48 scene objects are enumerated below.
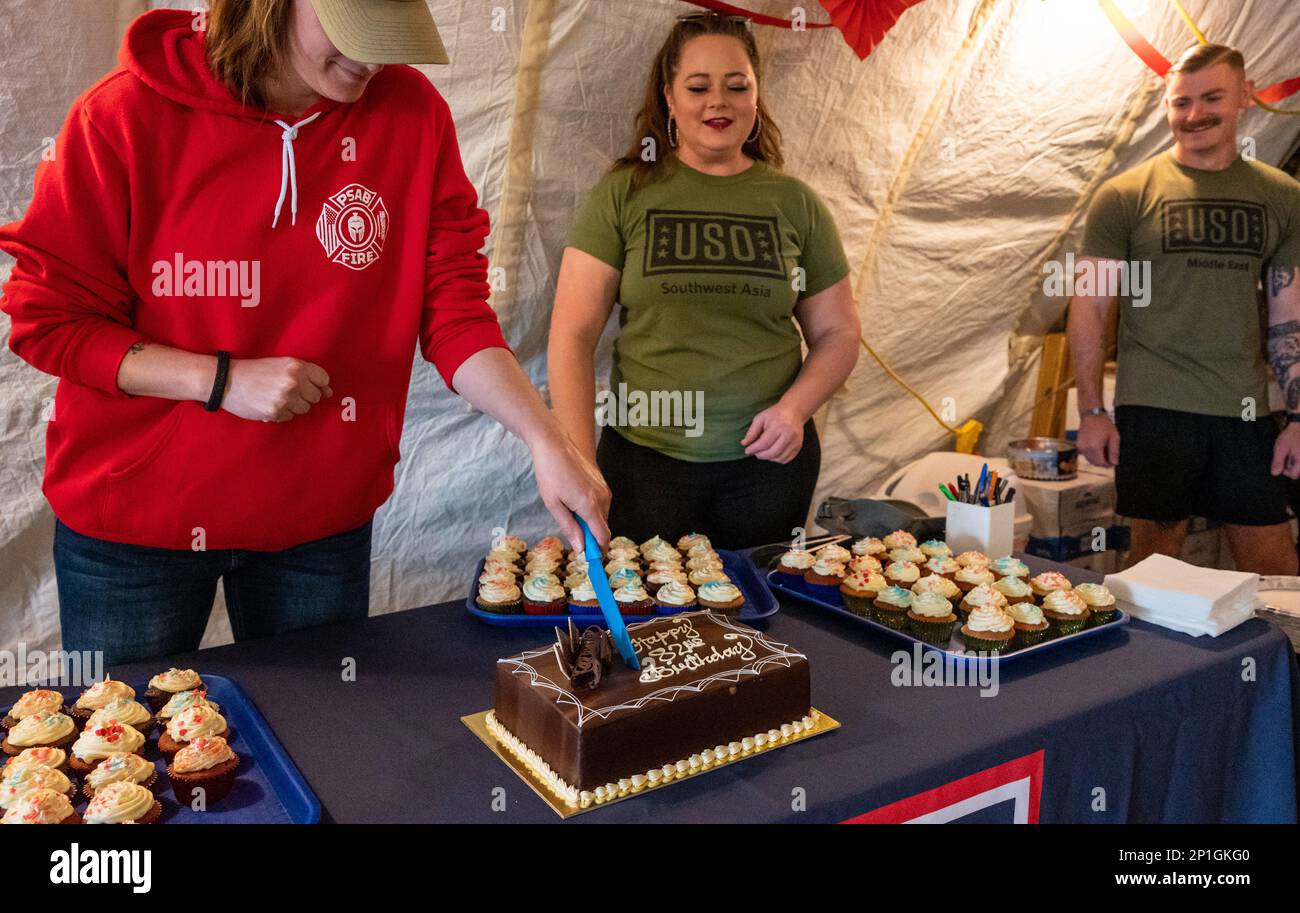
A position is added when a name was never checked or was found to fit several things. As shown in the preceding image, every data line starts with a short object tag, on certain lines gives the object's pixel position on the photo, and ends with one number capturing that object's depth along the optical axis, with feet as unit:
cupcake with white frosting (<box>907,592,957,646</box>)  5.16
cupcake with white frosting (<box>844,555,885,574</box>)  5.79
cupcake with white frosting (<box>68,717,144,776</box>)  3.85
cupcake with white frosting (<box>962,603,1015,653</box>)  4.96
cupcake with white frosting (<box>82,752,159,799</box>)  3.69
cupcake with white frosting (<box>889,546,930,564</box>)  6.22
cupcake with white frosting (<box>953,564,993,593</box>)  5.76
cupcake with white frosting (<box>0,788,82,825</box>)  3.34
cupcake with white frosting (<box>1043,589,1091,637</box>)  5.27
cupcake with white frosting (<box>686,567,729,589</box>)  5.69
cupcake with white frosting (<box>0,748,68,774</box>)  3.70
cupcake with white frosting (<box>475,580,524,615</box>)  5.34
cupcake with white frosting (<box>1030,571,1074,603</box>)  5.65
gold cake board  3.58
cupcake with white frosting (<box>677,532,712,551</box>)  6.40
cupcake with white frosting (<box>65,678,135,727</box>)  4.17
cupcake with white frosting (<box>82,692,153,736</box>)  4.03
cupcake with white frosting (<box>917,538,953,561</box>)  6.28
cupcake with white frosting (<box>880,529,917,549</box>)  6.52
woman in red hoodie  4.33
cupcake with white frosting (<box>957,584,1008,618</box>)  5.25
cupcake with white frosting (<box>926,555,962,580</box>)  5.96
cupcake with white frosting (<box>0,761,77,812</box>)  3.46
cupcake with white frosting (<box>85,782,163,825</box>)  3.47
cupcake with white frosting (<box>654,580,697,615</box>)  5.50
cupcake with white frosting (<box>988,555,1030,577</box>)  5.90
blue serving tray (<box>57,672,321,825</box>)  3.53
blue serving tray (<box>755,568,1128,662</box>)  4.86
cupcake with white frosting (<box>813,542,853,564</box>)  5.97
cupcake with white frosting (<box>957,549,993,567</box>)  6.00
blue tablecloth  3.69
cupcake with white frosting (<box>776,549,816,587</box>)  5.95
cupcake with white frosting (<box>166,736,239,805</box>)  3.61
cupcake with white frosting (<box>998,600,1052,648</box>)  5.08
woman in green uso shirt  7.18
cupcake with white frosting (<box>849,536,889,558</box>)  6.34
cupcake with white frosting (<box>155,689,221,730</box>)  4.07
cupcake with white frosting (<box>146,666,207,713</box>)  4.25
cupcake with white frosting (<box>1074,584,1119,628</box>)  5.37
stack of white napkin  5.25
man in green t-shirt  9.51
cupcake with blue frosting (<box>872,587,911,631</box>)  5.39
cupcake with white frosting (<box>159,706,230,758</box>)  3.85
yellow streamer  10.72
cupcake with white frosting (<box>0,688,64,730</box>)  4.04
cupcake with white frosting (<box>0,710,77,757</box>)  3.88
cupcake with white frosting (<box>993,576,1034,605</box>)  5.60
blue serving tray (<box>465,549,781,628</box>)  5.28
